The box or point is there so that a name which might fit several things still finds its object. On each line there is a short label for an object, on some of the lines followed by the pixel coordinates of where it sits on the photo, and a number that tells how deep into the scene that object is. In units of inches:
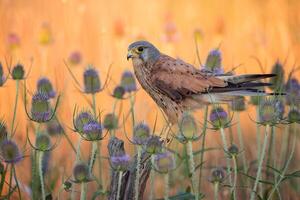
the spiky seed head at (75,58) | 530.3
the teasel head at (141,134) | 277.0
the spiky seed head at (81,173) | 261.1
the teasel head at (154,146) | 269.1
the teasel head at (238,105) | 355.5
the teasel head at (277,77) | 362.9
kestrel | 344.5
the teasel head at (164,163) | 261.9
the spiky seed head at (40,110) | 295.4
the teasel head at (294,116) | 299.1
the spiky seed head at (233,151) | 287.5
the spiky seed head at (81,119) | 284.8
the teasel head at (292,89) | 340.8
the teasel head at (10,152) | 272.2
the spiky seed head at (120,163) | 263.4
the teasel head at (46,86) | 356.2
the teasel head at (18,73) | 334.3
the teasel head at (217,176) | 282.2
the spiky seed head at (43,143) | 284.2
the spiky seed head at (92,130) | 279.7
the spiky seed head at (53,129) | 383.9
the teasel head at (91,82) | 353.4
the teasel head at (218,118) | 290.0
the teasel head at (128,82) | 384.5
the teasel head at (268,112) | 282.7
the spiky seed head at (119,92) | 361.4
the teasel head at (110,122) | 339.9
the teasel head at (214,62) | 361.1
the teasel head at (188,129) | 277.1
